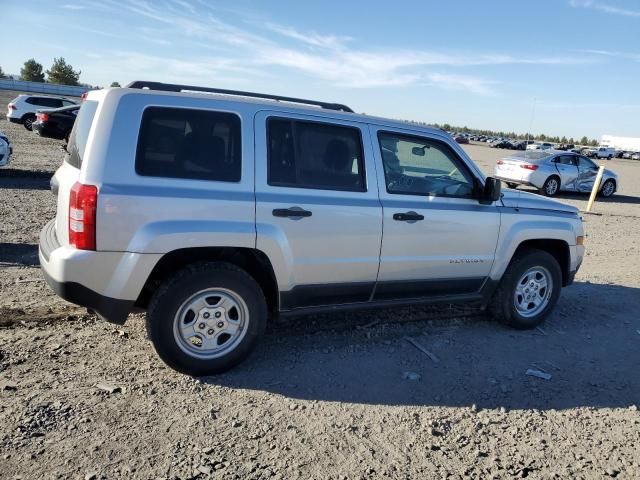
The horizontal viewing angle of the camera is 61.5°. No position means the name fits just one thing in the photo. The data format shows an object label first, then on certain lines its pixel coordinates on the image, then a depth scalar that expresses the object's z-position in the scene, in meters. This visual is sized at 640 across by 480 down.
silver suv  3.48
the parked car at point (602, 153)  69.75
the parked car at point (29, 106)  27.58
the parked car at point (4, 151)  12.47
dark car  22.41
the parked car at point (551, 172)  17.32
